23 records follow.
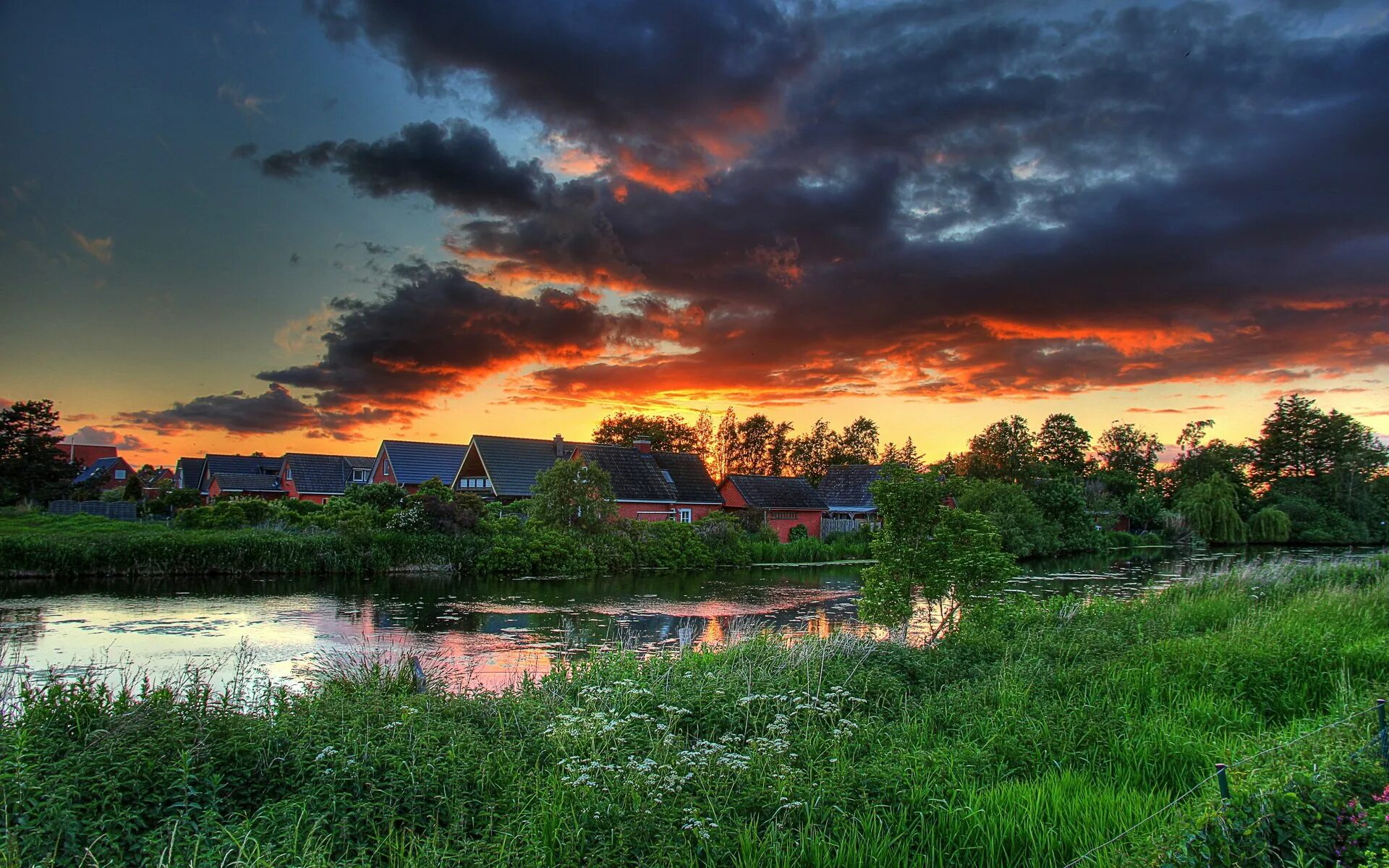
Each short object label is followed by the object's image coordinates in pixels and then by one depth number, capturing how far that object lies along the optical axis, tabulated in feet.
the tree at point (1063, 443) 260.83
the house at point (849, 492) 185.16
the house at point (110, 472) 255.50
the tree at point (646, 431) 271.08
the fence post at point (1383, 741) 13.66
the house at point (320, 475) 187.73
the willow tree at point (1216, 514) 192.85
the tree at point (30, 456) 155.02
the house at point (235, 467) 211.41
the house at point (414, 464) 171.12
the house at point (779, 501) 166.51
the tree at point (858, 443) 288.10
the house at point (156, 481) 218.11
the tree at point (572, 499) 114.52
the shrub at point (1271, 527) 196.34
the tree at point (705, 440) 293.02
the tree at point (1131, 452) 267.59
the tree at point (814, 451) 289.33
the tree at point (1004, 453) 233.96
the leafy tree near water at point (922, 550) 43.75
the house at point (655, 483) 151.53
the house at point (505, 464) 156.66
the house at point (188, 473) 224.74
